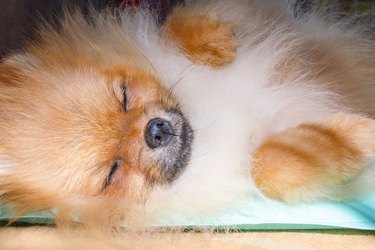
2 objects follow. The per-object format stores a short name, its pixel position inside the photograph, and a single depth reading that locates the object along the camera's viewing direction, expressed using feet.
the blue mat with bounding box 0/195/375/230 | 1.65
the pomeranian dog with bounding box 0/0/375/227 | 1.69
